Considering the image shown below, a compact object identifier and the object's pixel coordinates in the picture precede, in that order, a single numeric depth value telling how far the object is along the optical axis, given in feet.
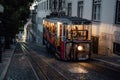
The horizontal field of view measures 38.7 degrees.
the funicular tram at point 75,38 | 39.44
